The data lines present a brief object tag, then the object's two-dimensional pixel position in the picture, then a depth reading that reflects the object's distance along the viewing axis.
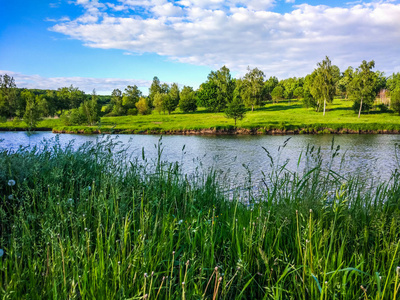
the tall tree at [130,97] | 89.50
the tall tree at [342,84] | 96.00
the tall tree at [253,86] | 71.50
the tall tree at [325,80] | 61.19
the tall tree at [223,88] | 81.44
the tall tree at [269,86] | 103.65
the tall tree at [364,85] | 57.97
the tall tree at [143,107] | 84.38
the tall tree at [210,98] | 81.86
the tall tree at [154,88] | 104.74
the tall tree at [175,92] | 98.41
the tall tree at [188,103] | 84.38
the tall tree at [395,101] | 61.66
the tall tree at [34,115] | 53.89
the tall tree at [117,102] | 85.00
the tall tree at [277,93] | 93.88
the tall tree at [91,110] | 62.55
